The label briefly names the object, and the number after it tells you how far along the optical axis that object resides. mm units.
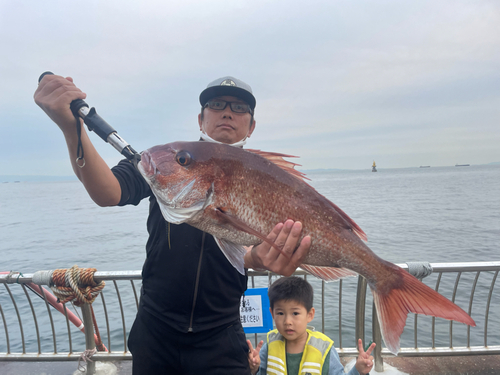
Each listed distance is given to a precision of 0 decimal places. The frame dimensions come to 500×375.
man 2115
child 2703
